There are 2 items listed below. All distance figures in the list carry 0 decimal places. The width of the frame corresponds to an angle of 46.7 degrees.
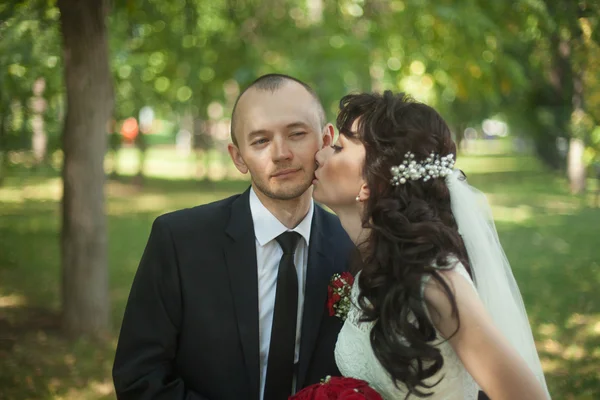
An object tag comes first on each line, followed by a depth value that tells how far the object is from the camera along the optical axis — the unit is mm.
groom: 2951
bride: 2498
